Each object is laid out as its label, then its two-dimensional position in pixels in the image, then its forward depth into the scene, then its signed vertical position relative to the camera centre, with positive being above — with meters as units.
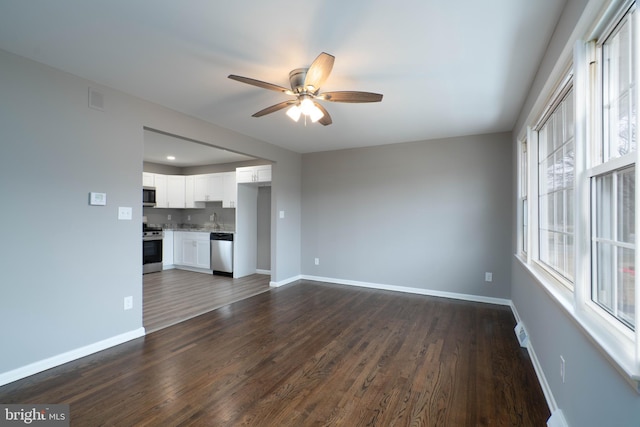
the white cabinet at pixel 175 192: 6.87 +0.55
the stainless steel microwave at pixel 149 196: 6.24 +0.42
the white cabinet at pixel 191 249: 6.23 -0.76
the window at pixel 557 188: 1.93 +0.21
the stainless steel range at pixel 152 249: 6.01 -0.73
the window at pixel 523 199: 3.29 +0.19
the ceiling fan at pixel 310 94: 2.06 +0.99
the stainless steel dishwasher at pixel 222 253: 5.84 -0.78
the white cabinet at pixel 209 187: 6.47 +0.63
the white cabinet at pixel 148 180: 6.44 +0.79
